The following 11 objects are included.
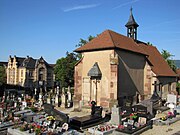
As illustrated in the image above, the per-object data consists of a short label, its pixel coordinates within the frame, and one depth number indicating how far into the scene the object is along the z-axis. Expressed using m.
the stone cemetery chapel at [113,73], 18.05
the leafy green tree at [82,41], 41.46
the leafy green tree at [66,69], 42.75
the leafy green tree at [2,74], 45.07
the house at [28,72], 49.75
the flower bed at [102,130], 11.50
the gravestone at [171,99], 18.41
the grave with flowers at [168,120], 13.86
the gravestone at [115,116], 13.59
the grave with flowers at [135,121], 11.57
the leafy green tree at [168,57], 38.10
